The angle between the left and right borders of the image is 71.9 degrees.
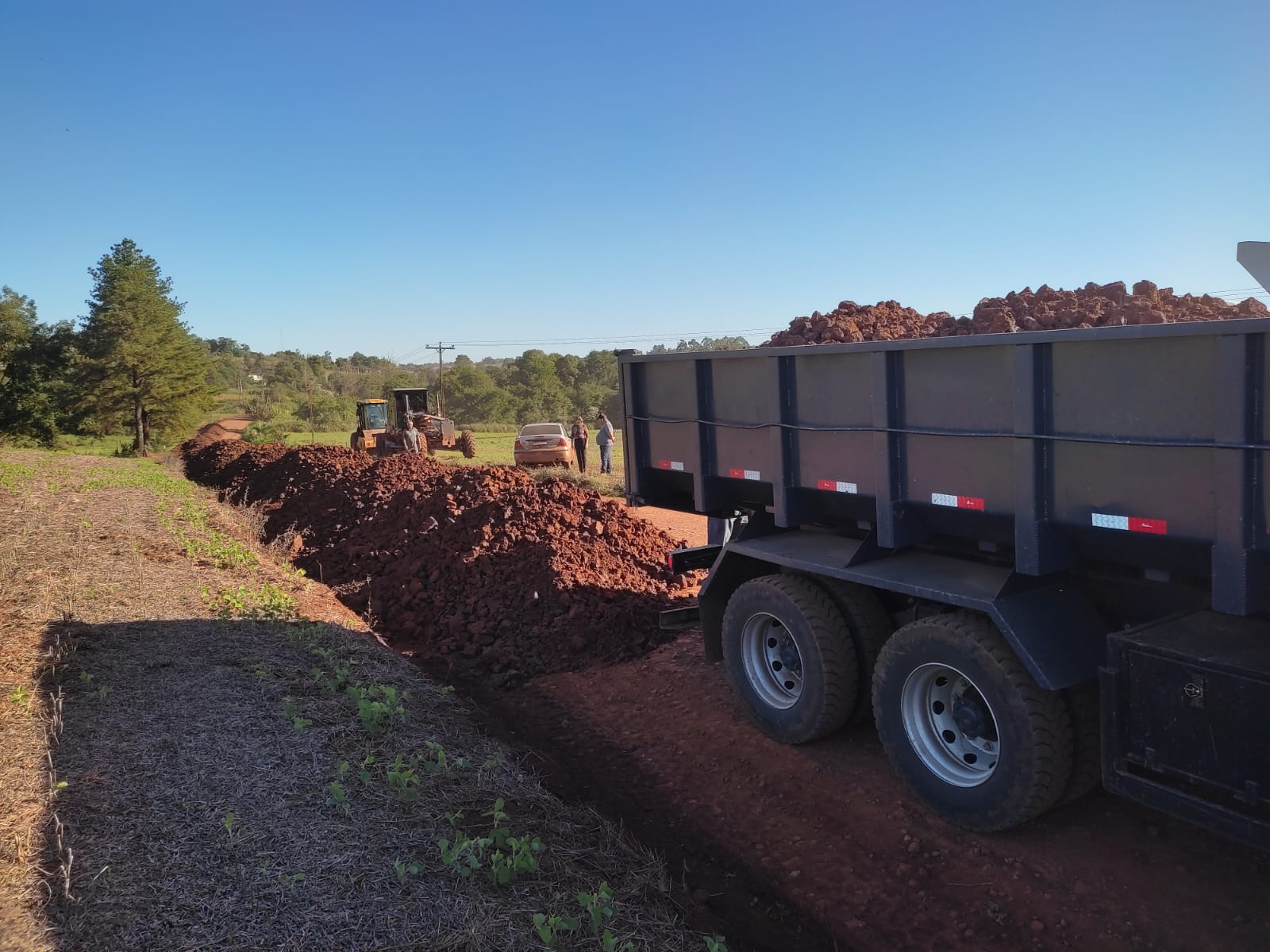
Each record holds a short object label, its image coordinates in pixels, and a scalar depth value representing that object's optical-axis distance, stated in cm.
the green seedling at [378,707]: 534
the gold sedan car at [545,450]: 2431
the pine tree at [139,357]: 4147
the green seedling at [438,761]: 483
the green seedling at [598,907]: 349
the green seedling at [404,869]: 369
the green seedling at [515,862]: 376
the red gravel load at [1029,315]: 457
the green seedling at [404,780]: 442
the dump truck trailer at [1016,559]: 339
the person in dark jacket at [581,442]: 2445
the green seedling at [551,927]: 331
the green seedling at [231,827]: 391
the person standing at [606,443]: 2350
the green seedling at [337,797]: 432
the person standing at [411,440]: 2472
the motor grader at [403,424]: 3005
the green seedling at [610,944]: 331
